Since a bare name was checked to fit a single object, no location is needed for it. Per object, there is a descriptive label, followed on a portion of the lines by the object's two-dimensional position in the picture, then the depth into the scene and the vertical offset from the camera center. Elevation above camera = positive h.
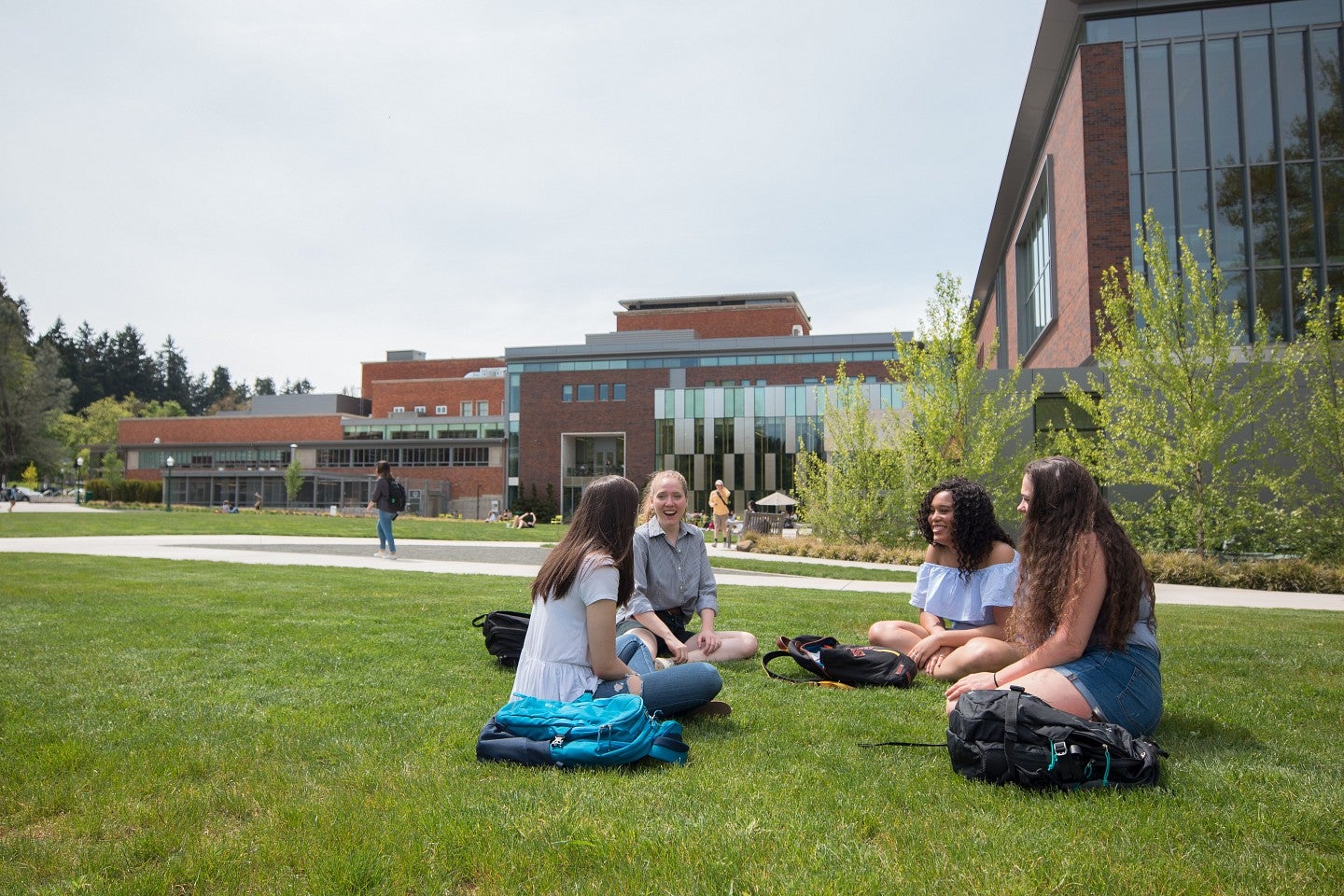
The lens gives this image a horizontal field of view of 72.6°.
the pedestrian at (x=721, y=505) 24.91 -0.57
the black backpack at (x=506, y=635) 6.19 -1.00
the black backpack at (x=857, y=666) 5.66 -1.15
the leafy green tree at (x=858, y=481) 20.94 +0.03
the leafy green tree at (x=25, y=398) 73.25 +8.30
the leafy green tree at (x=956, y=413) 19.33 +1.46
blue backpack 3.75 -1.04
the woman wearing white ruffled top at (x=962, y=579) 5.71 -0.63
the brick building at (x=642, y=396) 52.34 +5.45
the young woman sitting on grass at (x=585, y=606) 4.09 -0.54
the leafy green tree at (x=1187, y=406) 15.57 +1.25
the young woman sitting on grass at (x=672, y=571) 5.79 -0.56
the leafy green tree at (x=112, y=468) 68.12 +1.94
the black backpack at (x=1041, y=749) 3.46 -1.04
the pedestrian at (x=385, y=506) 17.58 -0.32
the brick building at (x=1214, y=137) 21.69 +8.19
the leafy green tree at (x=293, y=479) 59.12 +0.77
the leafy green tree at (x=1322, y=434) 15.17 +0.69
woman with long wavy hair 4.08 -0.62
